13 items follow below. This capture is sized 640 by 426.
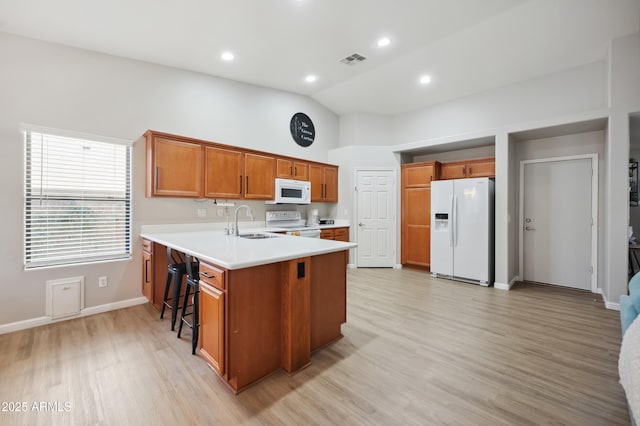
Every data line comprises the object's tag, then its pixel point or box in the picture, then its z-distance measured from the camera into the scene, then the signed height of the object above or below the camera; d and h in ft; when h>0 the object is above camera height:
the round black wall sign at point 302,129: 17.03 +5.41
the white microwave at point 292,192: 14.92 +1.22
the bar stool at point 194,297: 7.49 -2.46
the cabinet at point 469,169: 15.26 +2.65
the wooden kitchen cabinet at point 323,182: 17.35 +2.03
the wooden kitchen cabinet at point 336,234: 17.11 -1.34
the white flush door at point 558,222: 13.64 -0.49
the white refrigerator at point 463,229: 14.11 -0.89
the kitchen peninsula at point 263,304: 5.82 -2.21
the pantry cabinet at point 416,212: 16.97 +0.07
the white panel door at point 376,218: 18.16 -0.34
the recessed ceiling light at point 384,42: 11.18 +7.19
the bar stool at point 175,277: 8.54 -2.13
